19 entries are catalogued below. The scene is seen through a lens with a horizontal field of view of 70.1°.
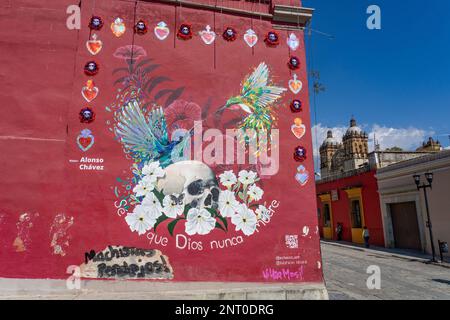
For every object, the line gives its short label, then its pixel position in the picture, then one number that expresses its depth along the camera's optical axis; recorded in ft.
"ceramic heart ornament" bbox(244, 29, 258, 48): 22.20
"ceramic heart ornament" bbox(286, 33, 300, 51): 22.57
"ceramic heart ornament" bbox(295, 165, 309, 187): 20.76
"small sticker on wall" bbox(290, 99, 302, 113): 21.61
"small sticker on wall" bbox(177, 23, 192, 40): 21.56
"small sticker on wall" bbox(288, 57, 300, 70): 22.23
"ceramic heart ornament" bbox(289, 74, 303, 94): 21.91
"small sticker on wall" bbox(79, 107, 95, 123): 19.80
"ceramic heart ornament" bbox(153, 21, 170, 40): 21.33
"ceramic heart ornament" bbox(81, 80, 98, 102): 20.07
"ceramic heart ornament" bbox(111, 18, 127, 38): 21.03
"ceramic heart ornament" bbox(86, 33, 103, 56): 20.67
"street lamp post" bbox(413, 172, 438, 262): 40.70
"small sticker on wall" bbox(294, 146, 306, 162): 20.98
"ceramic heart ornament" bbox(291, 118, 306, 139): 21.33
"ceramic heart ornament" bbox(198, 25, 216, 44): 21.80
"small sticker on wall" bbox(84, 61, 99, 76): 20.38
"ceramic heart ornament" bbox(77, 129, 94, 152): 19.45
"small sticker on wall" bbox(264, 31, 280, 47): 22.30
